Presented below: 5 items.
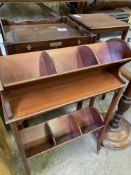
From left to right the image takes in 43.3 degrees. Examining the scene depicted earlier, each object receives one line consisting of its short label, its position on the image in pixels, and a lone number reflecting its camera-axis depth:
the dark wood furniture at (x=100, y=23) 1.51
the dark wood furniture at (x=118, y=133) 1.38
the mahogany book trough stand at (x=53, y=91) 0.75
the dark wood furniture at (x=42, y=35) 1.18
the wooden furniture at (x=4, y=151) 0.98
